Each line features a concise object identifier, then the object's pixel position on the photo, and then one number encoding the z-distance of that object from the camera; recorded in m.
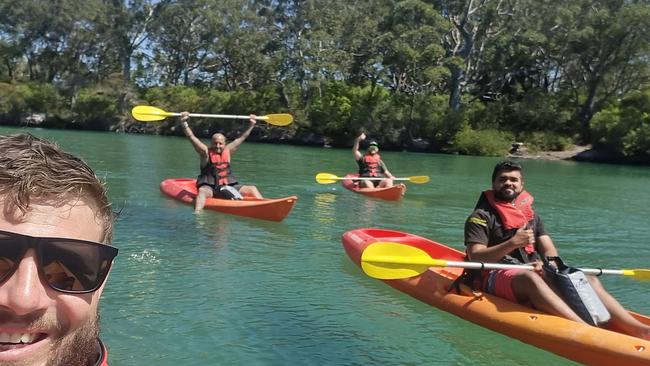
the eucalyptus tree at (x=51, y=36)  43.09
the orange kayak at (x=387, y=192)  11.11
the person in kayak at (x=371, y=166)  12.25
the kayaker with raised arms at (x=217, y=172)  8.91
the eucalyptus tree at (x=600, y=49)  29.08
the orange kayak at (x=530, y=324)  3.58
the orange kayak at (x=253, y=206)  8.07
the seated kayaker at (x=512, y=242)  4.11
